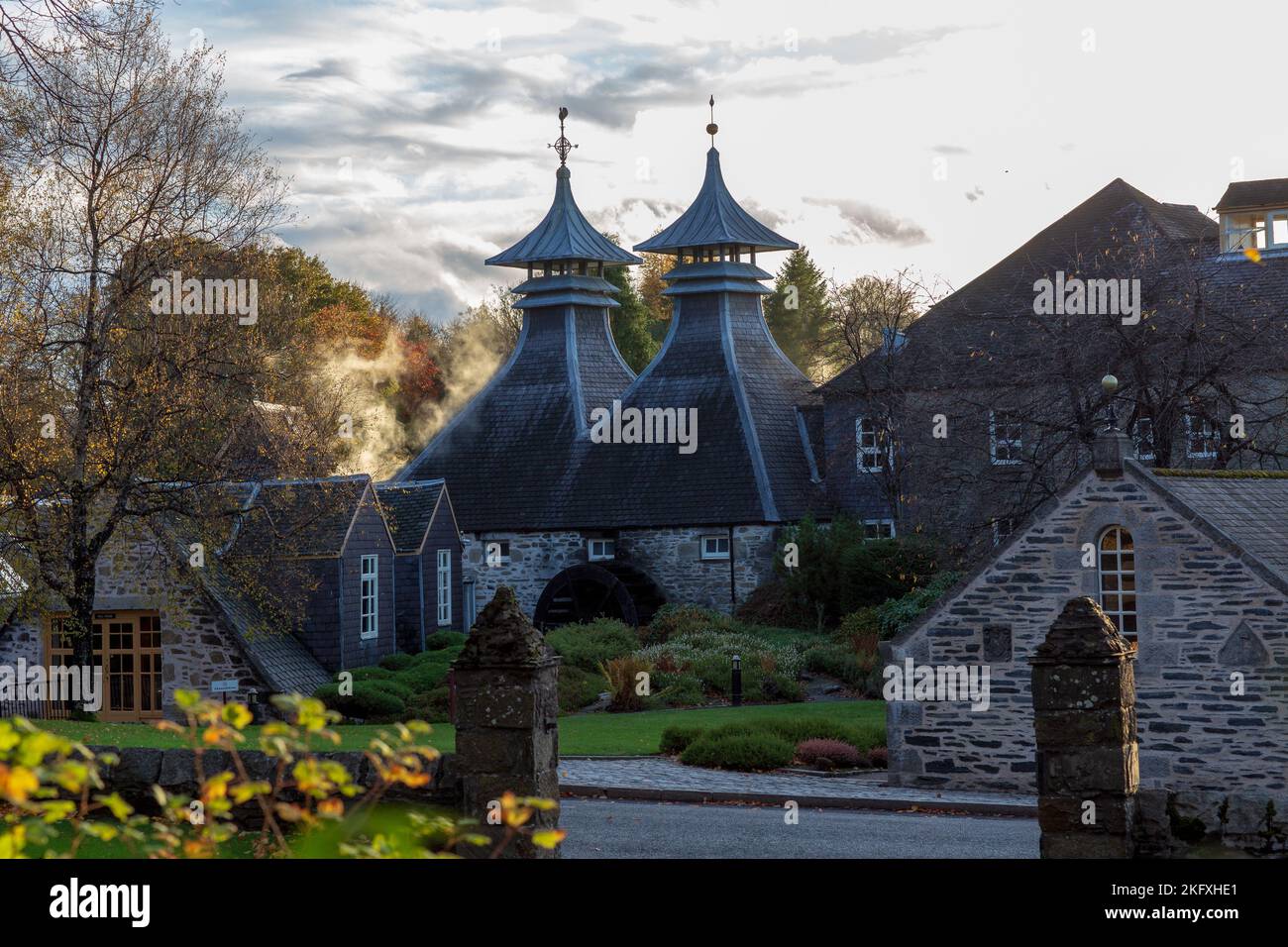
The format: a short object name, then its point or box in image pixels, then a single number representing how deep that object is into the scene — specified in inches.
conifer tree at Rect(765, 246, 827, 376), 2800.2
